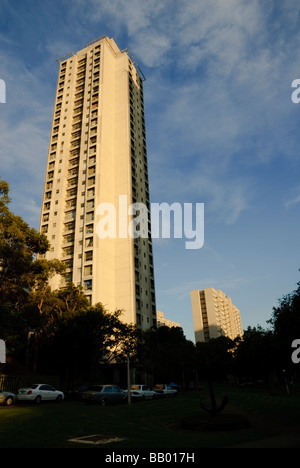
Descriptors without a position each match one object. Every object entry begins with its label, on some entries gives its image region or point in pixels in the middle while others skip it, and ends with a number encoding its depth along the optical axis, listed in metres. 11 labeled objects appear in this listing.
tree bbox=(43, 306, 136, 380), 35.56
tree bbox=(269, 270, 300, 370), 20.61
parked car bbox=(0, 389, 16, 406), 21.64
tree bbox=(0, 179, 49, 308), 28.70
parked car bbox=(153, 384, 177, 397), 36.33
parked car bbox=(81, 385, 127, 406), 24.48
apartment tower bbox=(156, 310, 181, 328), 175.20
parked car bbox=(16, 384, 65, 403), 22.78
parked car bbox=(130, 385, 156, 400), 31.59
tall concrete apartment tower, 58.78
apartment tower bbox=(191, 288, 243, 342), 145.50
